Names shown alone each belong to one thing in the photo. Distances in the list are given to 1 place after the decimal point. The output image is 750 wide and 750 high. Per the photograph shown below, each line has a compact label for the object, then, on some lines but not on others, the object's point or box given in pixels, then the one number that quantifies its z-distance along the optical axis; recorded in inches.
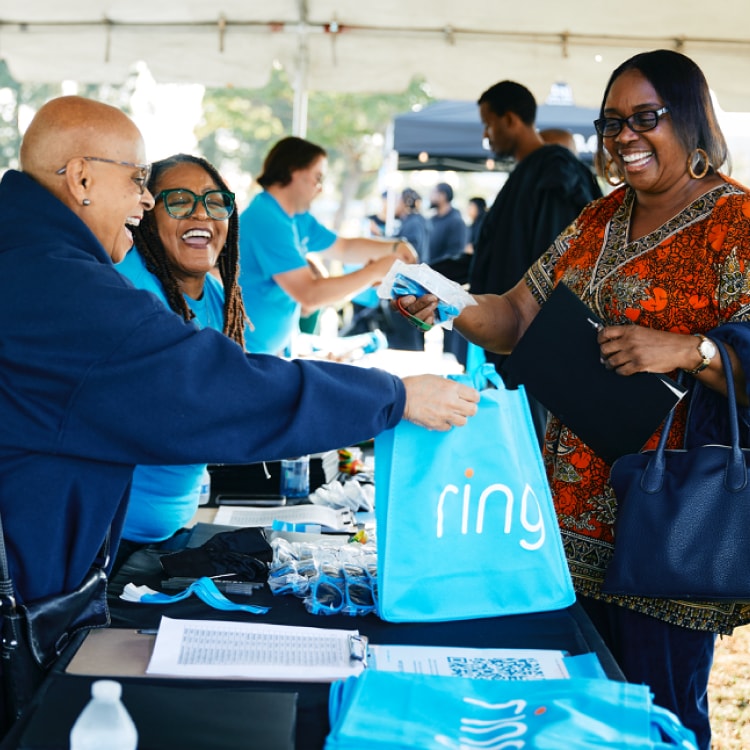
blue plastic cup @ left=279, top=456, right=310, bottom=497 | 111.2
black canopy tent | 375.6
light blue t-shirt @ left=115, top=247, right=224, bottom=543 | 83.5
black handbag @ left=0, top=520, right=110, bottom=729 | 57.3
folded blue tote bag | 46.6
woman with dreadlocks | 88.1
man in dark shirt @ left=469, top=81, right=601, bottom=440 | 161.2
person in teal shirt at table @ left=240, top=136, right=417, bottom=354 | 165.8
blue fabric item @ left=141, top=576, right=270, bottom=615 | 66.7
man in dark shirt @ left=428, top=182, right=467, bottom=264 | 452.4
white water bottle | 42.0
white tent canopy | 187.5
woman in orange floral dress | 75.4
